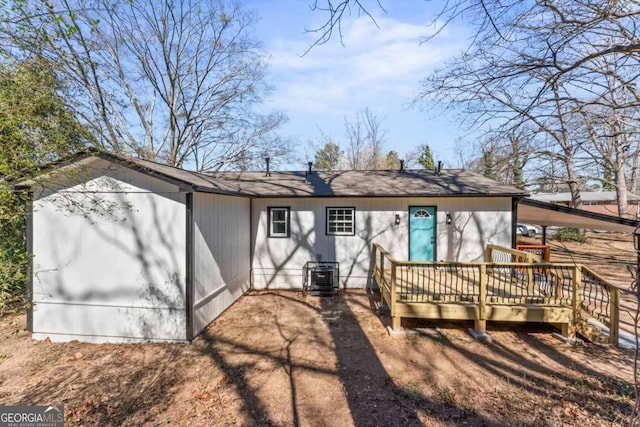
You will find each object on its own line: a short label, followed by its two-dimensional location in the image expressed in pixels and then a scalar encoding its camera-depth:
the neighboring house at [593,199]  26.39
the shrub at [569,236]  16.88
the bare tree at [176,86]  12.45
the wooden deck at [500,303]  4.94
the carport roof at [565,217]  6.20
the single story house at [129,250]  4.95
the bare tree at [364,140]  21.98
